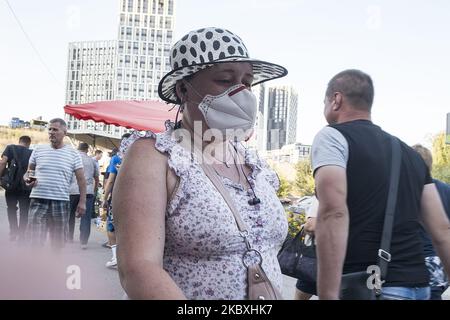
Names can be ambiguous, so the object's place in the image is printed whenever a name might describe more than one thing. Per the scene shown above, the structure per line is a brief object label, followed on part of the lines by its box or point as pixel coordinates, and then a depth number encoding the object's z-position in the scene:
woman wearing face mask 1.17
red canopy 6.83
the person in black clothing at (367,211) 1.91
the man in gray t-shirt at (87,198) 7.56
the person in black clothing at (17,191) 7.06
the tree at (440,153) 32.88
